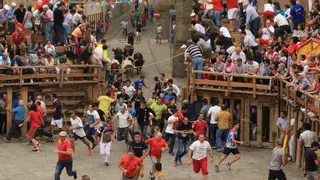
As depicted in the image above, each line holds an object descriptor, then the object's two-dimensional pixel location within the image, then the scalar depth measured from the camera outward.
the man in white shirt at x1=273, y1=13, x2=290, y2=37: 34.34
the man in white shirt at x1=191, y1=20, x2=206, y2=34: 34.78
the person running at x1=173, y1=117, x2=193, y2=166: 28.22
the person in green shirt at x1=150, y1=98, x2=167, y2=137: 30.61
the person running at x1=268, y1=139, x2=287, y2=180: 25.19
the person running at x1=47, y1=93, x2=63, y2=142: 30.57
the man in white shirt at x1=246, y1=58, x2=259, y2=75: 31.11
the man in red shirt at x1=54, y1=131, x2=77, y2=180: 25.33
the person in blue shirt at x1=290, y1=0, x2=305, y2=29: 34.41
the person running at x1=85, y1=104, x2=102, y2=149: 29.47
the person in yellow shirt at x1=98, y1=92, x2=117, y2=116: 30.95
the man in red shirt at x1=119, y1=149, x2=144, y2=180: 24.14
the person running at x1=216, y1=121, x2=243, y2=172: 27.39
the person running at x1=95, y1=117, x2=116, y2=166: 28.05
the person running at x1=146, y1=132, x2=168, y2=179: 26.38
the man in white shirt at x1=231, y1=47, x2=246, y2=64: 31.98
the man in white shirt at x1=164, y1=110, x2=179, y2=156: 28.86
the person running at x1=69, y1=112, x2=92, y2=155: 29.08
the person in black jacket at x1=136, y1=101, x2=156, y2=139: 30.45
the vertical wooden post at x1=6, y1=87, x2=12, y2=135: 31.27
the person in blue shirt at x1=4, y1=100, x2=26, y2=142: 30.61
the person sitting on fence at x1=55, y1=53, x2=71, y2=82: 32.16
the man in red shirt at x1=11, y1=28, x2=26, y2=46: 33.44
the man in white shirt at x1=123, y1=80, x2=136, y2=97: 32.87
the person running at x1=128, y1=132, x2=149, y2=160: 26.08
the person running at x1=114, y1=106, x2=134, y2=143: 29.39
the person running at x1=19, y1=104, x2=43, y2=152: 29.78
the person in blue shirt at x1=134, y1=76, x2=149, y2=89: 33.51
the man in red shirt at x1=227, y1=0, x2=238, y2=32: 36.16
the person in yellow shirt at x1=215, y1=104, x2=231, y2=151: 29.75
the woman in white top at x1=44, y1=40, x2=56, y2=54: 33.25
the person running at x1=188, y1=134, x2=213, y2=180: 25.98
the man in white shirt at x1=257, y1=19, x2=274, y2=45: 34.25
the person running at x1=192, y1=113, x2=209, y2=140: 28.47
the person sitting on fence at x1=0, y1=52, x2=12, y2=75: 31.23
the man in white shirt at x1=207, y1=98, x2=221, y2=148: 30.08
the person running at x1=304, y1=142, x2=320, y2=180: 24.91
